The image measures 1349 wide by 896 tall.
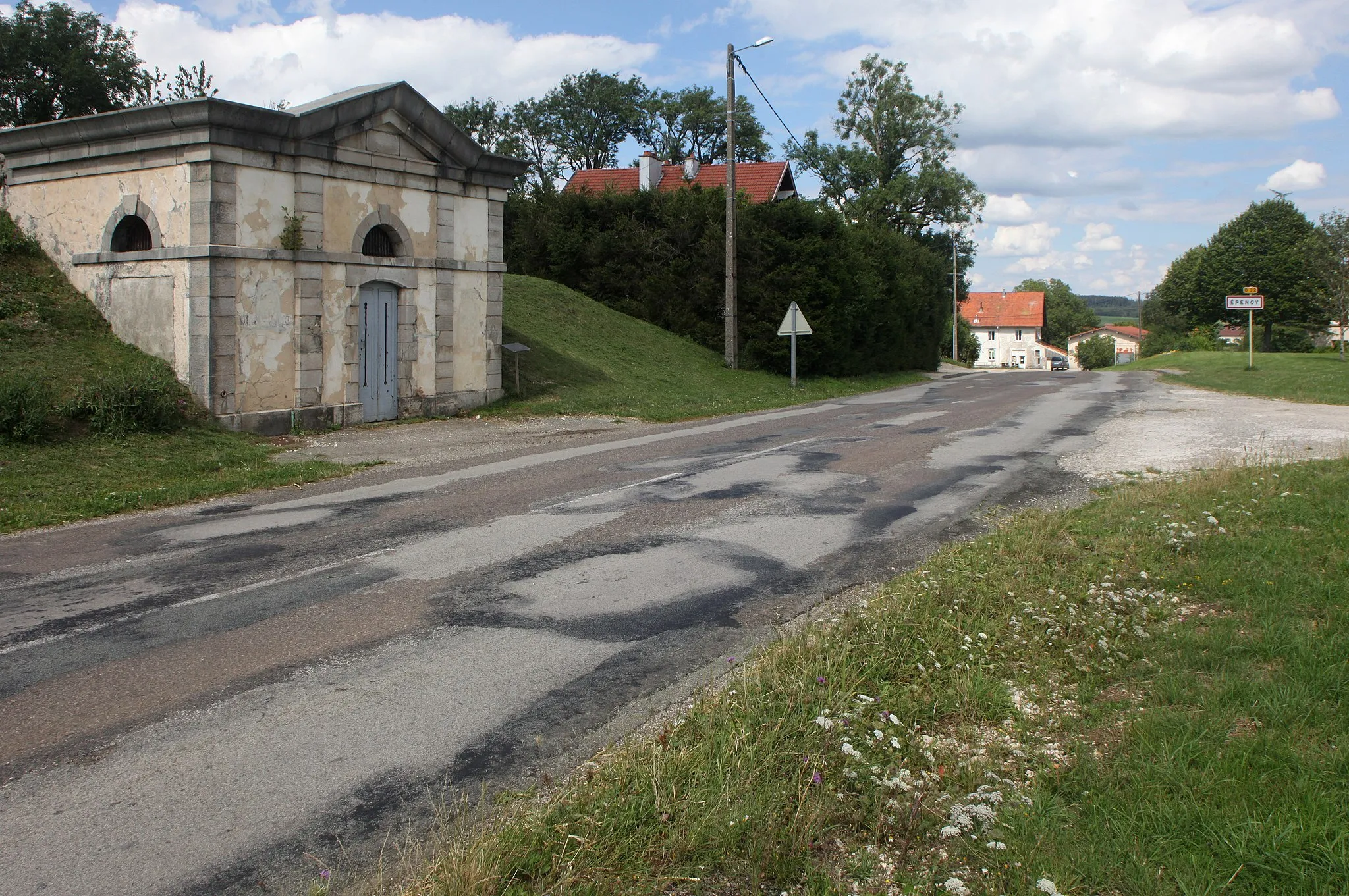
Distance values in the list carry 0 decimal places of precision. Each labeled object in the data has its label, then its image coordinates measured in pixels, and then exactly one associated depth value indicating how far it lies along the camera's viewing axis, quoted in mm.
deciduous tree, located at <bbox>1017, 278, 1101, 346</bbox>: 146625
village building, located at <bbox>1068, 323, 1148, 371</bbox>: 130125
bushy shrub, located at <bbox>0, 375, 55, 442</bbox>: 11750
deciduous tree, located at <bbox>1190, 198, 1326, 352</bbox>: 71000
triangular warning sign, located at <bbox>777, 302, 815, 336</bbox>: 26594
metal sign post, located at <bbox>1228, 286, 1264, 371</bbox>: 33719
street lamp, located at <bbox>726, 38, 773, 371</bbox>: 27078
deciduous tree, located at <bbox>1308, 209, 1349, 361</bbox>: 40719
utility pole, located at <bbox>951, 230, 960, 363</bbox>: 63375
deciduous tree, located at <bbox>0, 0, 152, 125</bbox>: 31359
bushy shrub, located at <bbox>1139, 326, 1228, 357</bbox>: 71562
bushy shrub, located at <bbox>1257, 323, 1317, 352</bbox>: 71750
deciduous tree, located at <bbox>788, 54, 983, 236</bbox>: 60188
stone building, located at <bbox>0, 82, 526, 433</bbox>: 14953
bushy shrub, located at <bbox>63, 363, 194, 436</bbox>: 12875
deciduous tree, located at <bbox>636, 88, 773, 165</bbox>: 70812
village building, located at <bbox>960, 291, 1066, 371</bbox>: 119375
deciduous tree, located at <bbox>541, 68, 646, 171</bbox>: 73188
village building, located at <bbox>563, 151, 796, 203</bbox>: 49344
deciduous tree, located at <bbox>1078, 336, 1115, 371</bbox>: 111375
